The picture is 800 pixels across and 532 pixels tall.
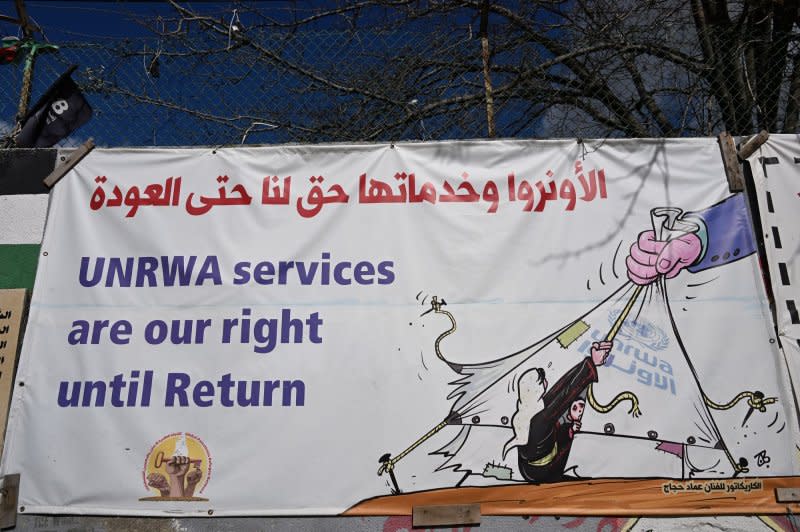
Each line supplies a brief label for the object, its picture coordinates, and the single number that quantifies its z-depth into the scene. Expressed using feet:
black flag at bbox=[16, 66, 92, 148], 11.72
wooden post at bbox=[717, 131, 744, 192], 10.51
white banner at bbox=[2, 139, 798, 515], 9.39
